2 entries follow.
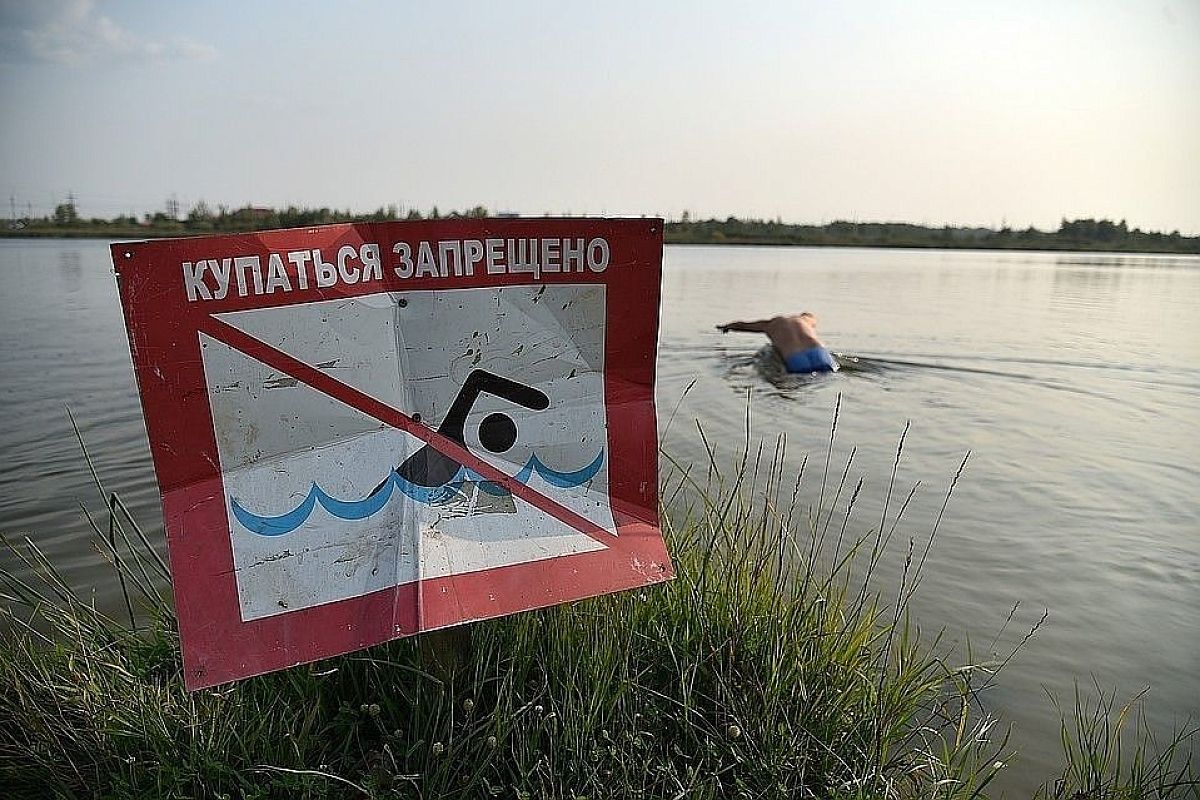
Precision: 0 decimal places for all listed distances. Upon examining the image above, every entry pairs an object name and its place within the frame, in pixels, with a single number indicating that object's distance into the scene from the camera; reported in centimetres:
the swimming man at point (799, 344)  1059
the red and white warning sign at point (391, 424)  192
